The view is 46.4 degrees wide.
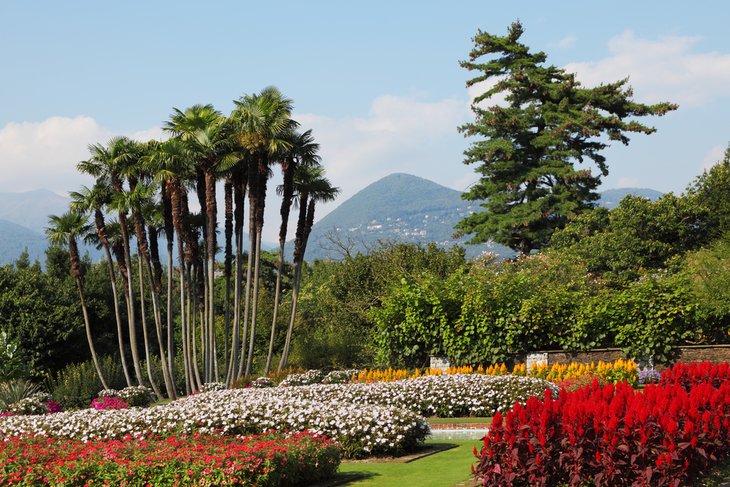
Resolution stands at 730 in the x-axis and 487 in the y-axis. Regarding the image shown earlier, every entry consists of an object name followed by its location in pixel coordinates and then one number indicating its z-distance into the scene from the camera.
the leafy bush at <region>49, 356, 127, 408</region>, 25.12
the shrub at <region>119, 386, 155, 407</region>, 22.81
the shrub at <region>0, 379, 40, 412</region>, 20.91
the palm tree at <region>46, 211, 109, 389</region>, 31.69
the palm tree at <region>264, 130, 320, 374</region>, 28.31
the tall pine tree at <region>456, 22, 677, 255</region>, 40.25
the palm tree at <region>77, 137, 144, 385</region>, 30.05
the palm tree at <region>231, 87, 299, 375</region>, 27.05
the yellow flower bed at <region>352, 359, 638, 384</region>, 17.91
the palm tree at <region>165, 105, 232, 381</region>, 27.19
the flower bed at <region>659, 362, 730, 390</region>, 12.38
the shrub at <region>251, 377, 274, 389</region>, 22.78
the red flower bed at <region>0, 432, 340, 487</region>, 8.96
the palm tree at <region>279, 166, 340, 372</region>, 28.80
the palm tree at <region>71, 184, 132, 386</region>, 31.19
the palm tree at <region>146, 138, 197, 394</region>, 27.39
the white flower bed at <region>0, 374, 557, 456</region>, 11.77
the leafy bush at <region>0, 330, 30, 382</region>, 23.70
